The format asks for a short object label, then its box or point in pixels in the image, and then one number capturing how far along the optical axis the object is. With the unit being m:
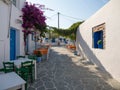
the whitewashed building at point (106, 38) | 3.60
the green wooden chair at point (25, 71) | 2.42
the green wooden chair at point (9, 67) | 2.79
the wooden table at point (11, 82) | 1.61
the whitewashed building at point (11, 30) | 3.83
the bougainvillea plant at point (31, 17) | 5.85
